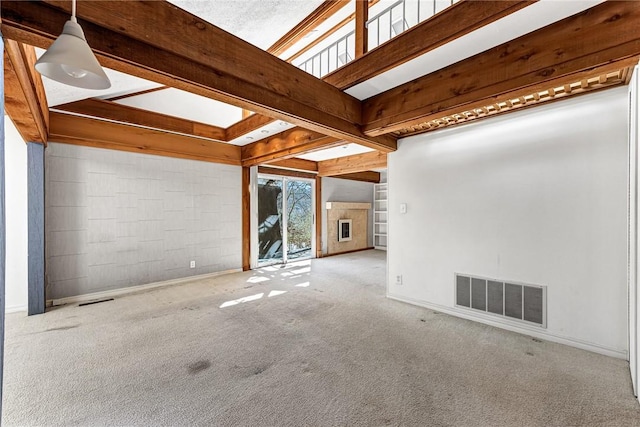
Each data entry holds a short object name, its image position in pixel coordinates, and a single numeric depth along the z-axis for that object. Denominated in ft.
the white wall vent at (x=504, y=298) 8.96
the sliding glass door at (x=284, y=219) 20.08
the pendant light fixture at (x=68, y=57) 3.39
